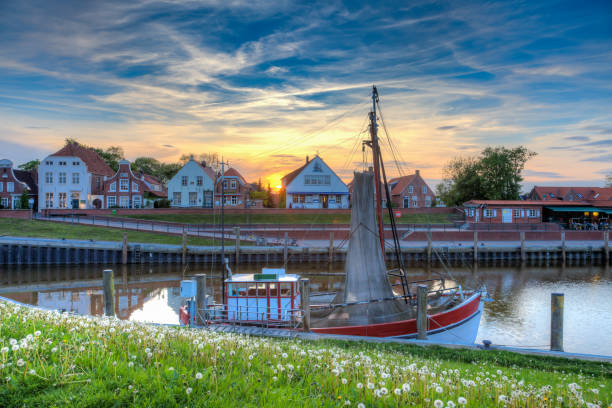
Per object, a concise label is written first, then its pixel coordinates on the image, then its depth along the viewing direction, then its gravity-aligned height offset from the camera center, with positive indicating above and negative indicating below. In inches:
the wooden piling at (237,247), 1425.9 -170.5
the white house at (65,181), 2458.2 +149.5
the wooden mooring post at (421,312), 523.1 -156.9
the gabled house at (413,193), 3031.5 +87.5
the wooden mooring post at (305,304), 511.9 -142.3
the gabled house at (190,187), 2615.7 +115.8
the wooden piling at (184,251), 1414.6 -185.9
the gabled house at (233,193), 2632.9 +74.3
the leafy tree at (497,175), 2913.4 +230.6
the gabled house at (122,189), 2539.4 +97.4
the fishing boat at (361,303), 586.6 -171.7
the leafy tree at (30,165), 3629.9 +380.5
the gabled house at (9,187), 2443.4 +106.8
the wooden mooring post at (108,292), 561.0 -137.5
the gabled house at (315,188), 2618.1 +111.6
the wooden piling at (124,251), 1380.4 -181.3
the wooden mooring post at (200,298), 549.3 -144.5
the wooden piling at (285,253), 1413.1 -195.6
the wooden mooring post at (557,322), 466.3 -153.5
